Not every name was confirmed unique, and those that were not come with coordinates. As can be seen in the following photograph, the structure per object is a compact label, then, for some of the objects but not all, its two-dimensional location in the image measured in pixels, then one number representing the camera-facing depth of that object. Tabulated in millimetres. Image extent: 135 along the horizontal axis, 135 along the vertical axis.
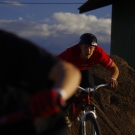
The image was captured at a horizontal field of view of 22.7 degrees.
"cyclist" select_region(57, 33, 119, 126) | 4942
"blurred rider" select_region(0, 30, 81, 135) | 1794
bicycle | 4862
